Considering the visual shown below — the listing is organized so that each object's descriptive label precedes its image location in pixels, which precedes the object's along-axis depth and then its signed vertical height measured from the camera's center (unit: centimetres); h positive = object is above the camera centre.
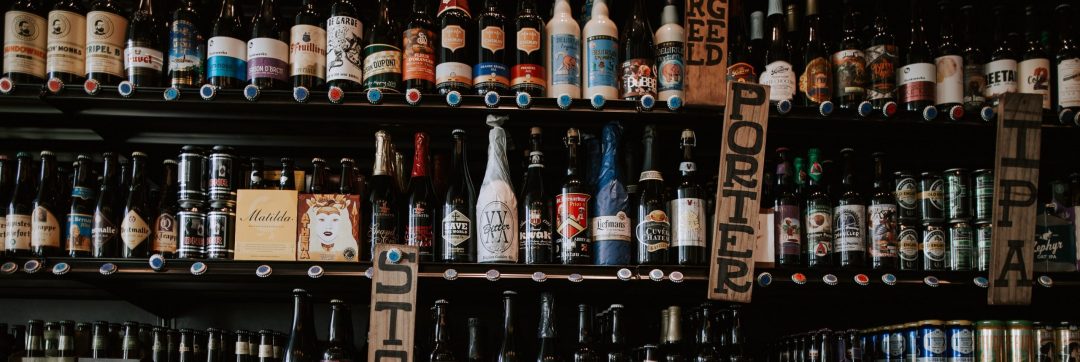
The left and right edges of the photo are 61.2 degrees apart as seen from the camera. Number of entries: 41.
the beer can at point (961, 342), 214 -30
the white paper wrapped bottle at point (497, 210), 212 +0
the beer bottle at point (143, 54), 213 +36
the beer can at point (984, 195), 226 +5
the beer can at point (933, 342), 213 -30
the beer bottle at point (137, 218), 209 -2
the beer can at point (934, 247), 224 -8
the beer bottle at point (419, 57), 219 +37
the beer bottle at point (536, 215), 214 -1
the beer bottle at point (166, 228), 211 -5
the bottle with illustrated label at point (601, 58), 220 +37
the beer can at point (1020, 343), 215 -30
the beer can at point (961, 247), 225 -8
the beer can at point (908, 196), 228 +4
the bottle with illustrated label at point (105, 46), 213 +38
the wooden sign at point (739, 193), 200 +4
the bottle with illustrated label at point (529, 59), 221 +37
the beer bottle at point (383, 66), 218 +34
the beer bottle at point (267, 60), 215 +35
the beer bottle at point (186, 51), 217 +37
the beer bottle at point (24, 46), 211 +37
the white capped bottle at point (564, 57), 220 +38
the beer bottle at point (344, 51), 218 +38
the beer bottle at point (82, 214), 208 -2
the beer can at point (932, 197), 227 +4
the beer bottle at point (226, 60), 214 +35
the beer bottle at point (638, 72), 222 +34
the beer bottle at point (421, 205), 214 +1
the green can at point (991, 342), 214 -30
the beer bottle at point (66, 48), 212 +37
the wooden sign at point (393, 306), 195 -21
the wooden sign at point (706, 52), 209 +37
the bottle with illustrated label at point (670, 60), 225 +38
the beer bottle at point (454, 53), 218 +38
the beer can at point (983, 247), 224 -8
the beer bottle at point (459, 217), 213 -2
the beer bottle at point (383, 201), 214 +2
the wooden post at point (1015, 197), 211 +4
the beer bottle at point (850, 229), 221 -4
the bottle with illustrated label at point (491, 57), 220 +37
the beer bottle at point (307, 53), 217 +37
